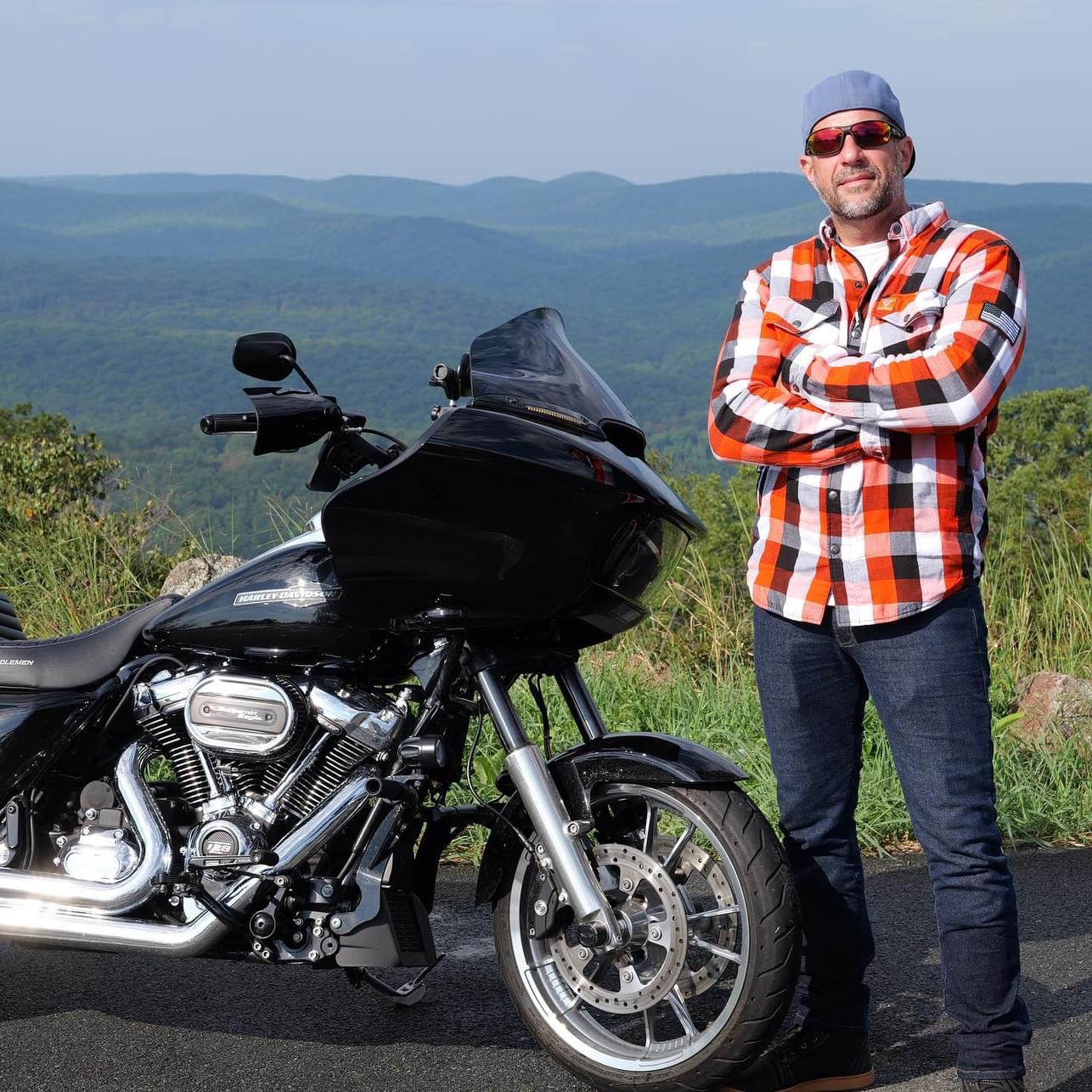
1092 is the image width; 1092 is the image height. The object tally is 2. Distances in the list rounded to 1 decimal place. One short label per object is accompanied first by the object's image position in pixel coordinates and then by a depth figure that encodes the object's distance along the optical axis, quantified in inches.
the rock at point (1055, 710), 214.4
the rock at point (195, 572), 279.4
